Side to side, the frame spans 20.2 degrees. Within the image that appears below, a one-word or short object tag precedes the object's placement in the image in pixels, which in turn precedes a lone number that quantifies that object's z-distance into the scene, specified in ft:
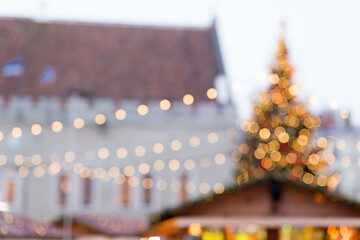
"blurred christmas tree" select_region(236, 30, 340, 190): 86.63
